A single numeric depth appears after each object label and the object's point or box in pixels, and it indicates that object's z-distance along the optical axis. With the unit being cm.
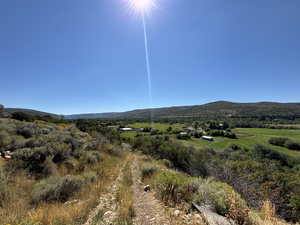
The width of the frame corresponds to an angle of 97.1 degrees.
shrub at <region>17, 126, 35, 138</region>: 791
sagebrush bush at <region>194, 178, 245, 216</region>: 285
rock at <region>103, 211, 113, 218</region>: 281
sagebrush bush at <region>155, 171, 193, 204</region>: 343
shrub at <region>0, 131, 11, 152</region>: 578
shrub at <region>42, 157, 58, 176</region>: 495
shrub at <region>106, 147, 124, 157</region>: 1048
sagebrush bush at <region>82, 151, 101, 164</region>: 693
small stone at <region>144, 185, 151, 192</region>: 446
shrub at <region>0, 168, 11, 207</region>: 296
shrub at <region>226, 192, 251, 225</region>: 243
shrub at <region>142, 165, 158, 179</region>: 614
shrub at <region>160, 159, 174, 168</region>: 1310
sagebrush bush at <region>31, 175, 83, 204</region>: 345
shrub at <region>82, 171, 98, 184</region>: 469
